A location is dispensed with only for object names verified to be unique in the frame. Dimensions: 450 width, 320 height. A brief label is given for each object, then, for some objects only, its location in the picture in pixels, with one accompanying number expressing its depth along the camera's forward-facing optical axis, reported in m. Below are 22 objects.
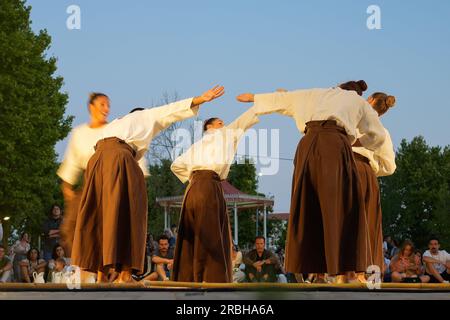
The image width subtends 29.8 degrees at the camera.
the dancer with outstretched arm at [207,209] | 8.76
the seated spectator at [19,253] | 12.07
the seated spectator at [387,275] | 10.99
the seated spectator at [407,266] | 10.70
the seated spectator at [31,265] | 11.52
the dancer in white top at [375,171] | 8.27
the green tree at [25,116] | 23.47
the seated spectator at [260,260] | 9.91
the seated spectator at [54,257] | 10.73
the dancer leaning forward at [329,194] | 6.77
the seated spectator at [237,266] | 10.91
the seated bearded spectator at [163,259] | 10.62
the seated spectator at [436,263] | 10.65
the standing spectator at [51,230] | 11.55
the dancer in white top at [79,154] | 7.91
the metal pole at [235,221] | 23.24
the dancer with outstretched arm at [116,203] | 7.37
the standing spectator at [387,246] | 14.88
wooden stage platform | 4.63
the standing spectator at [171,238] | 12.33
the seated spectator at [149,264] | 10.51
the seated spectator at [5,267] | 11.47
